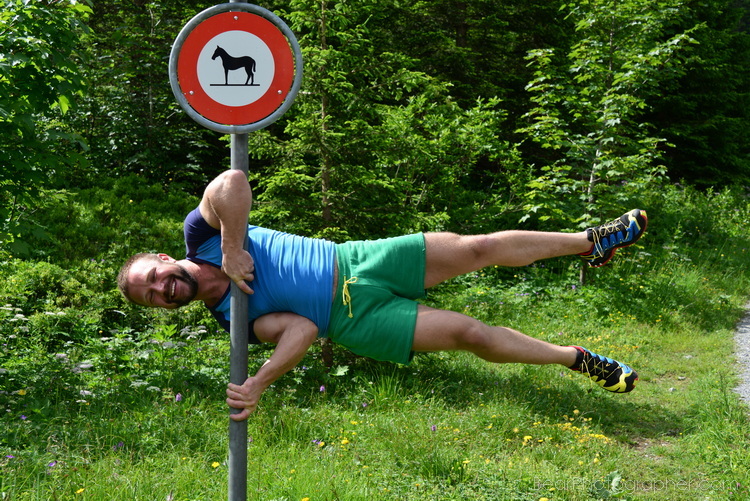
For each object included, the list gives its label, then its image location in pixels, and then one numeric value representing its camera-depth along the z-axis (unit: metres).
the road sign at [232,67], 2.45
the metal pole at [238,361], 2.54
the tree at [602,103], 8.23
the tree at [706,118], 16.52
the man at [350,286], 3.22
